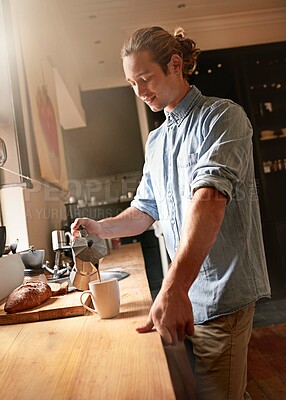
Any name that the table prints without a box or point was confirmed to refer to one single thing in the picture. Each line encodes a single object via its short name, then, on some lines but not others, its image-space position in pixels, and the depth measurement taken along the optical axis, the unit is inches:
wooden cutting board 46.5
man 36.5
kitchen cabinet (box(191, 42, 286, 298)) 174.2
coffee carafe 55.1
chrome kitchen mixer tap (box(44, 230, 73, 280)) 75.7
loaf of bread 47.7
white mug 43.5
